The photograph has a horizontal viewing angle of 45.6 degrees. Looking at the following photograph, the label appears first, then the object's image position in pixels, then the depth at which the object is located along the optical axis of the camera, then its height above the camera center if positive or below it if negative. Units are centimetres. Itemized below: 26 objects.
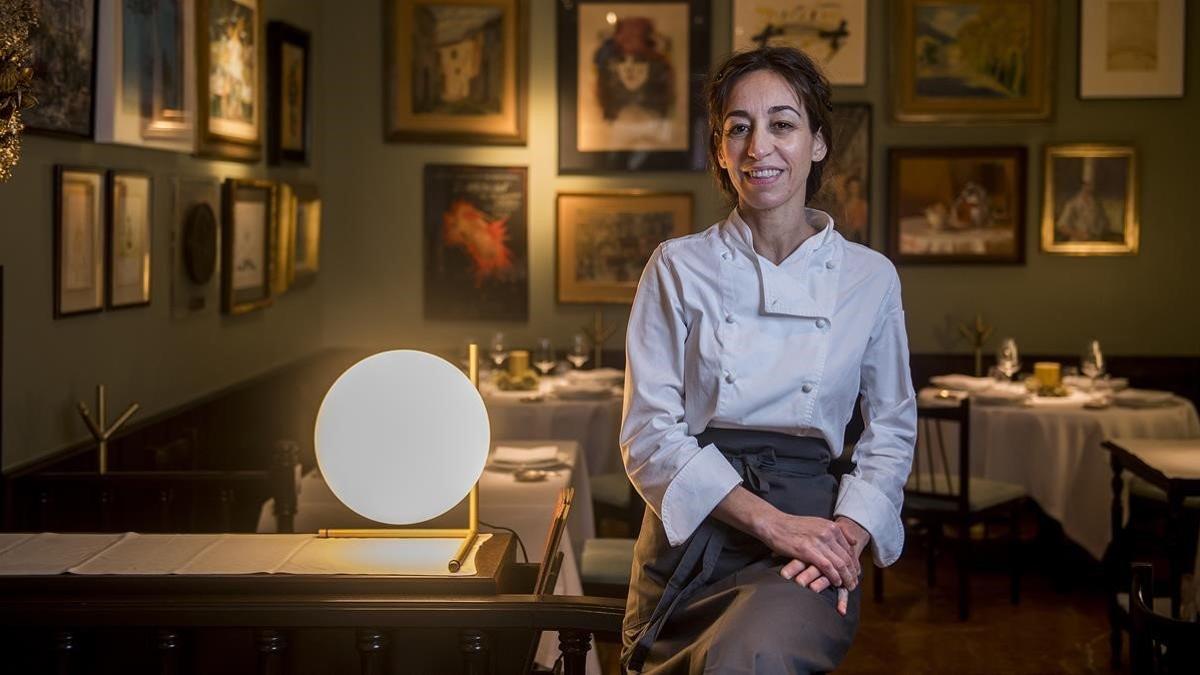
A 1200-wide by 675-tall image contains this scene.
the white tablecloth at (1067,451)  643 -82
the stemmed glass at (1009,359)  721 -44
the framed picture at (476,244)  825 +12
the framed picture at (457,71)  812 +111
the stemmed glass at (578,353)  737 -45
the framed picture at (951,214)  808 +33
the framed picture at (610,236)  821 +18
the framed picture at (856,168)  805 +58
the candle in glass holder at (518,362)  717 -49
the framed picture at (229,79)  563 +77
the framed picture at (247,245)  613 +7
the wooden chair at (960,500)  598 -100
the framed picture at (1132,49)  788 +124
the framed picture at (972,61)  797 +118
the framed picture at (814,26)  802 +137
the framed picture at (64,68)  412 +58
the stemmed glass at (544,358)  734 -48
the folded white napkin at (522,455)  494 -66
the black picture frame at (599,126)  812 +80
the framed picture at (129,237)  482 +8
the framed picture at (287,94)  693 +85
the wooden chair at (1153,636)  215 -57
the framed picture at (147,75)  461 +65
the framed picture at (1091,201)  802 +40
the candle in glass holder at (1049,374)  690 -49
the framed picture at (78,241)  439 +6
